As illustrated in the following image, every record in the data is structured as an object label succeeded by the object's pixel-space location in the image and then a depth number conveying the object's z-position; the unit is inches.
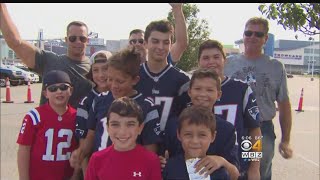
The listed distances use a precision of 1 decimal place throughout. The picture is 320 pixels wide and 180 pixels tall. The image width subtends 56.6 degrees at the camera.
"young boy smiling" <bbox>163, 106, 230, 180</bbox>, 77.6
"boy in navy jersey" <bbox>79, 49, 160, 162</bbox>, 85.4
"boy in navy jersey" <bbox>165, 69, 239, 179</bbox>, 82.3
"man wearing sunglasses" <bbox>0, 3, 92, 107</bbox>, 113.8
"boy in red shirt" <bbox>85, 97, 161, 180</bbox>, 79.1
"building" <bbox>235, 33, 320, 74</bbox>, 3451.9
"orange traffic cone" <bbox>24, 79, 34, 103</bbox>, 503.5
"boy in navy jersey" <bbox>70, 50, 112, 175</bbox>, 93.0
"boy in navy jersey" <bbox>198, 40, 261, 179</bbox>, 89.9
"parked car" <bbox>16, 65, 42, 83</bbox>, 907.4
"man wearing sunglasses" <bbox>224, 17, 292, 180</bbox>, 115.3
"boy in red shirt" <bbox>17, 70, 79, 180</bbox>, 95.4
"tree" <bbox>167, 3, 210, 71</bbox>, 533.2
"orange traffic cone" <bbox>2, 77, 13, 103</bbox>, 503.7
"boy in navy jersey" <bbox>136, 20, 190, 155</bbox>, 92.1
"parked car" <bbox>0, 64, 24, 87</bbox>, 801.1
